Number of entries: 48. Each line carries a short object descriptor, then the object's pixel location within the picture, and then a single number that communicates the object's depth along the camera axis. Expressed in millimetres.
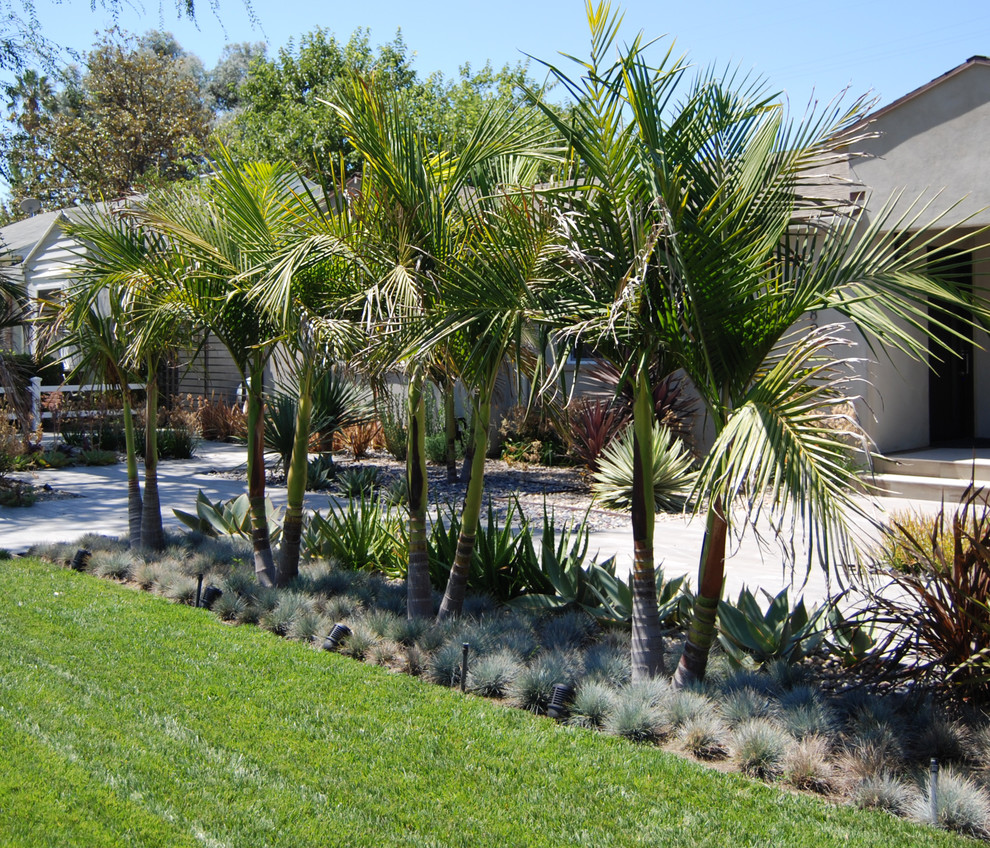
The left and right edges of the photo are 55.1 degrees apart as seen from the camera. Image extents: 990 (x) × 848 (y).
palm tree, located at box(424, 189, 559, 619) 4824
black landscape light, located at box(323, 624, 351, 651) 6000
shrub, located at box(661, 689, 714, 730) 4590
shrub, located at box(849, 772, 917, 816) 3797
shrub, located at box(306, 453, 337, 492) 13383
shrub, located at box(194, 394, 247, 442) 19672
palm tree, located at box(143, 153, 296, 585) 6398
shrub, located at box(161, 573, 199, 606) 7254
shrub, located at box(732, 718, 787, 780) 4195
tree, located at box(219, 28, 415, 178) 27172
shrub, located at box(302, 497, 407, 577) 7668
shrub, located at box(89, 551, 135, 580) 8008
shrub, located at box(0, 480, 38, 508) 11523
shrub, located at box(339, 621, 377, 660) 5895
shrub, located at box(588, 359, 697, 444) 12906
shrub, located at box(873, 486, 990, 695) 4422
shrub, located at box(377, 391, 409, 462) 15828
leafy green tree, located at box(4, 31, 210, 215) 33562
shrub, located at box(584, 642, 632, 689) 5176
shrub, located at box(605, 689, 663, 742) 4570
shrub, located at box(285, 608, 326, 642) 6259
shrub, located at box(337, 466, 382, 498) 12086
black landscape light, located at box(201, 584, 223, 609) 6992
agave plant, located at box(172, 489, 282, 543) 8680
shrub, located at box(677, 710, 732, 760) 4430
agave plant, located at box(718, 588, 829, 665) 5227
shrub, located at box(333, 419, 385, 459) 16141
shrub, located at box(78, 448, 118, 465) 15719
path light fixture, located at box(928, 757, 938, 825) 3656
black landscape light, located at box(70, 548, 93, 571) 8273
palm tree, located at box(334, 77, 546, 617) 5523
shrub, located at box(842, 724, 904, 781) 4004
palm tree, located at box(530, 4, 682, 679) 4480
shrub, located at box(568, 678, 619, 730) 4770
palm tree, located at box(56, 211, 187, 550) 6965
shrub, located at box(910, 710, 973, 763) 4133
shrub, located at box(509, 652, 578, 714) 5055
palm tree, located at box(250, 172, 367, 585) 5523
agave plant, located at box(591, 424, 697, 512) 11250
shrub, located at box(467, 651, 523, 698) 5227
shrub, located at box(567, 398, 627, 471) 12891
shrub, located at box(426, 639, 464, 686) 5406
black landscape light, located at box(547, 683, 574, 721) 4891
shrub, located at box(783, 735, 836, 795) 4055
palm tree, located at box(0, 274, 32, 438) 10961
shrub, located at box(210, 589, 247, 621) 6789
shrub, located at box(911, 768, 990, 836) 3602
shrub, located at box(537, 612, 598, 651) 5863
